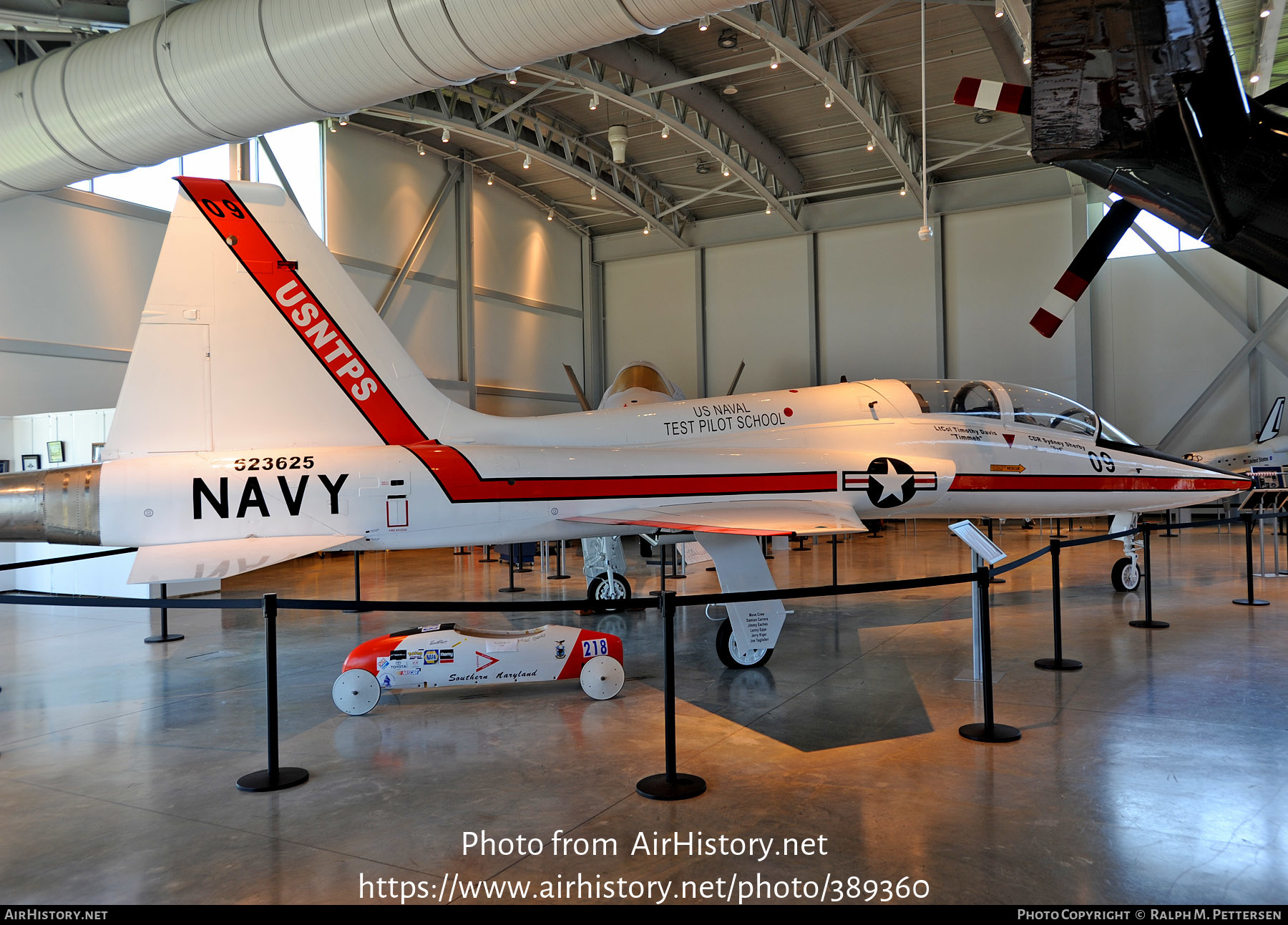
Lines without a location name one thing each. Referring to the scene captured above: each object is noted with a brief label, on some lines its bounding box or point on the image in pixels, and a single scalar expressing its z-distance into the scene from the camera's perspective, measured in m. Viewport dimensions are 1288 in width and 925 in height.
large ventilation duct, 7.88
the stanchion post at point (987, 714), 4.74
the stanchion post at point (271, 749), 4.21
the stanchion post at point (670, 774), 3.98
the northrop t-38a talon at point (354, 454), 5.68
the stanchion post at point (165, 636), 8.24
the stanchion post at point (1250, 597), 8.52
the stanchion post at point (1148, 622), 7.91
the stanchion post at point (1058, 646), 5.85
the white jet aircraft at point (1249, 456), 17.83
